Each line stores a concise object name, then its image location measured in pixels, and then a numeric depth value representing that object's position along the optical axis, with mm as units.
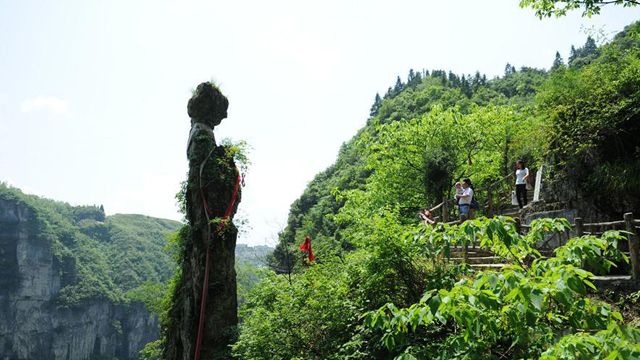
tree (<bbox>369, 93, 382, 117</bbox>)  118100
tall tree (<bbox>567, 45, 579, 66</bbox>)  111275
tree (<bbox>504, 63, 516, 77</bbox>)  127875
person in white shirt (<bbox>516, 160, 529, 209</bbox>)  11508
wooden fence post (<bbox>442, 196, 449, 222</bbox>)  12555
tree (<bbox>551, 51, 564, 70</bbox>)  114888
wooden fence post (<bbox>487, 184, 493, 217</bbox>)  13780
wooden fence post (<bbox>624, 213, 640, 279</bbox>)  7098
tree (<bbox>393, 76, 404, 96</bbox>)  121725
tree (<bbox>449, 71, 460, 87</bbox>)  90981
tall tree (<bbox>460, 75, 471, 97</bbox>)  78500
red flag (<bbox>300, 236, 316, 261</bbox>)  12727
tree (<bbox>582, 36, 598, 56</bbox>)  106238
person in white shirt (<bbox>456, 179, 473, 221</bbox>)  10773
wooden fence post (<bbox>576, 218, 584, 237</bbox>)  7754
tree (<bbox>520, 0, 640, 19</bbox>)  8582
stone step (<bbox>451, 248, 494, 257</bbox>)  10586
